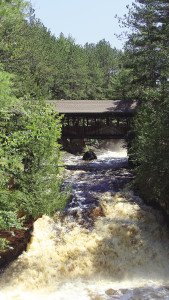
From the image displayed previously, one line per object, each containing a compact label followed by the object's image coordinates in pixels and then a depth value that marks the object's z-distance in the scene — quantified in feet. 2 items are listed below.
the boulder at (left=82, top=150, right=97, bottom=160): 119.67
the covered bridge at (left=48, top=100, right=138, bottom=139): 96.68
